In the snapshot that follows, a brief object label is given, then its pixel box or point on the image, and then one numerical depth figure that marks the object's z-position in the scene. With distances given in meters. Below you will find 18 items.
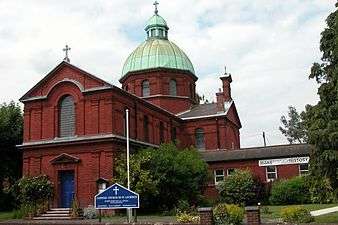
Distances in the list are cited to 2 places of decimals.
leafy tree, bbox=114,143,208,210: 30.31
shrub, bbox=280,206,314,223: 20.19
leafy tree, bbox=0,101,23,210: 40.50
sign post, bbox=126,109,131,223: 24.89
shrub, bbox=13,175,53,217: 31.93
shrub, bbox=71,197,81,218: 29.98
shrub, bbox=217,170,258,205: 37.50
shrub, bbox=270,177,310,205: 36.75
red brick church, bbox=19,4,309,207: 32.72
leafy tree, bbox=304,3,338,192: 20.09
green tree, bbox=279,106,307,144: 92.25
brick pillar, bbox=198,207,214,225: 19.36
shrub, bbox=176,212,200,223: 21.02
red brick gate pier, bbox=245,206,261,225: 18.75
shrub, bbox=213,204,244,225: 19.91
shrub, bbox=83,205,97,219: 29.80
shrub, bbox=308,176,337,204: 20.78
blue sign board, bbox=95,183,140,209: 21.86
